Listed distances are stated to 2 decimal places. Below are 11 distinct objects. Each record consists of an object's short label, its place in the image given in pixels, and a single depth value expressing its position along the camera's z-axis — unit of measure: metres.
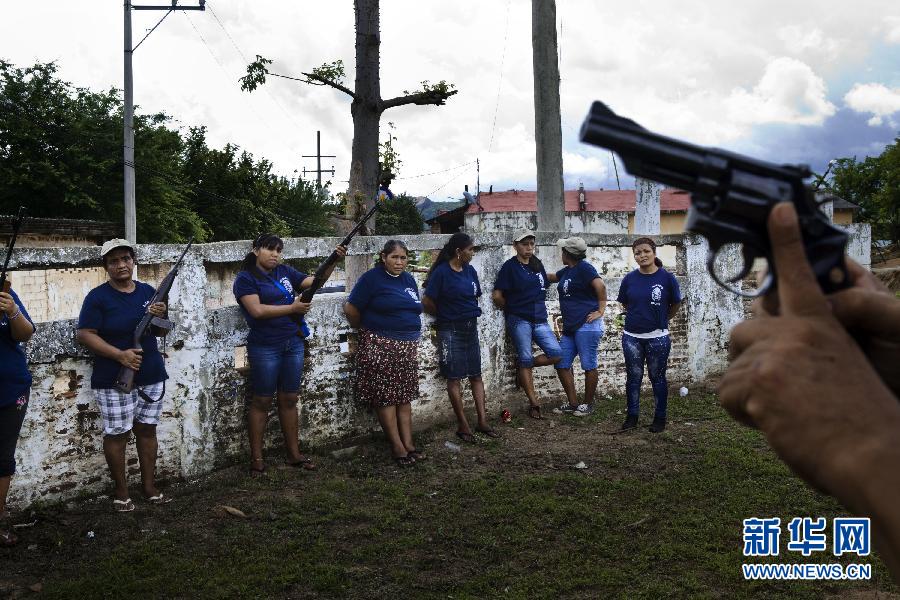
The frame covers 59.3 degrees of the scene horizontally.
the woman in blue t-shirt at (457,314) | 7.70
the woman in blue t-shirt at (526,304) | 8.51
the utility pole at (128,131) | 18.33
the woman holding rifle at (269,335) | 6.41
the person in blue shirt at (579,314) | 8.62
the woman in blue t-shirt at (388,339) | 6.99
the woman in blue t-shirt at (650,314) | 7.79
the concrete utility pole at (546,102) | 10.94
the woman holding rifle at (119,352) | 5.52
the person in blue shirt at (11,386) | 4.95
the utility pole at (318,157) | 48.62
